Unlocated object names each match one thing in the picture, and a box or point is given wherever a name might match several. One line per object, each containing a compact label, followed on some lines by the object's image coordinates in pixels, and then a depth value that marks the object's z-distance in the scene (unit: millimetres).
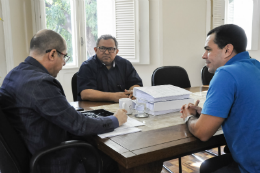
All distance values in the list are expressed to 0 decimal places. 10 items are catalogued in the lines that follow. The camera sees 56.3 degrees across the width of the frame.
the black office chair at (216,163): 1284
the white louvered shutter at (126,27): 4219
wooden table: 956
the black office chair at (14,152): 1019
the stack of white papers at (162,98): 1527
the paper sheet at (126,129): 1187
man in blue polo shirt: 1065
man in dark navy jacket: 1116
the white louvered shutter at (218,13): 4766
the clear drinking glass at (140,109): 1523
